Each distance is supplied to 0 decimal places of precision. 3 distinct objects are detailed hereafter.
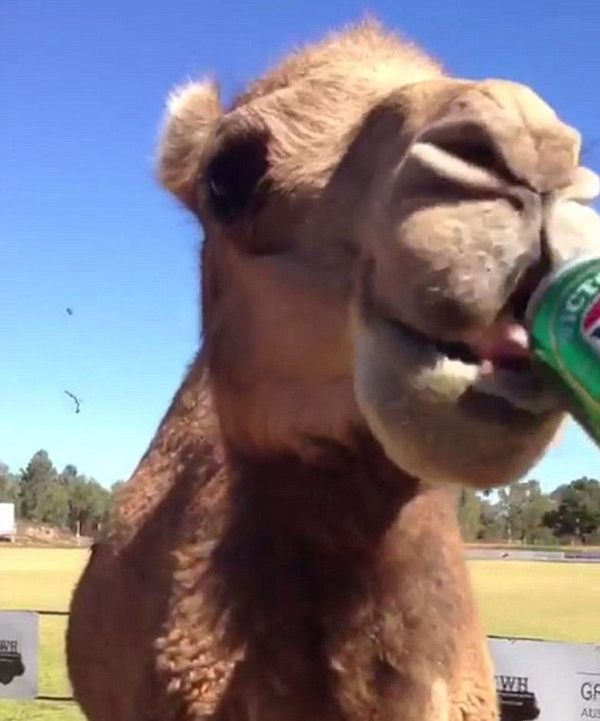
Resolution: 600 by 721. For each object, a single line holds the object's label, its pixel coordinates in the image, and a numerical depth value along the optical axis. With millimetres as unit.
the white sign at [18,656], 9195
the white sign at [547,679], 7078
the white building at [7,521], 53281
